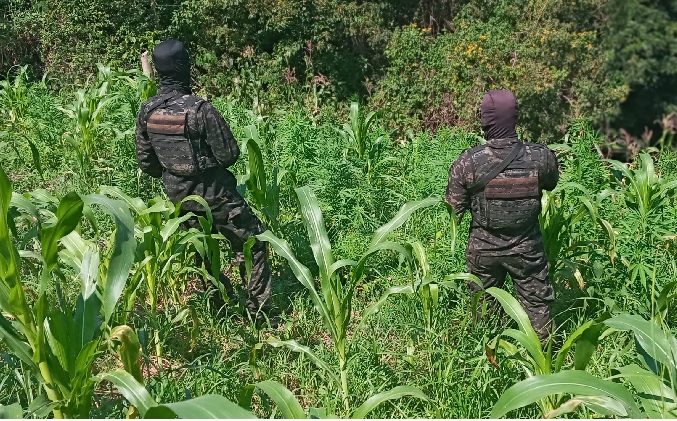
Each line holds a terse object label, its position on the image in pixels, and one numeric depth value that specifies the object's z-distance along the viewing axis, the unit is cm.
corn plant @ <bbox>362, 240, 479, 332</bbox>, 324
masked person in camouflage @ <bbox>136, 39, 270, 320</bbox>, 397
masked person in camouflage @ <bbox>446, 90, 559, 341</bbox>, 348
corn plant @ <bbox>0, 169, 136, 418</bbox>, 234
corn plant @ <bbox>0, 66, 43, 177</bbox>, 756
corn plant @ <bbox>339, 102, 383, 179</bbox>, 613
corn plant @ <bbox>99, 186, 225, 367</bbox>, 352
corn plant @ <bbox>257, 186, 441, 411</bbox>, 310
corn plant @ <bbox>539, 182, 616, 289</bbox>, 401
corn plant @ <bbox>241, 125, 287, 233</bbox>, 455
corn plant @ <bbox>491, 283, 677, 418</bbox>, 212
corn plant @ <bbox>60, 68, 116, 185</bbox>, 610
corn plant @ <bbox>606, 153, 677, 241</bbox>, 432
